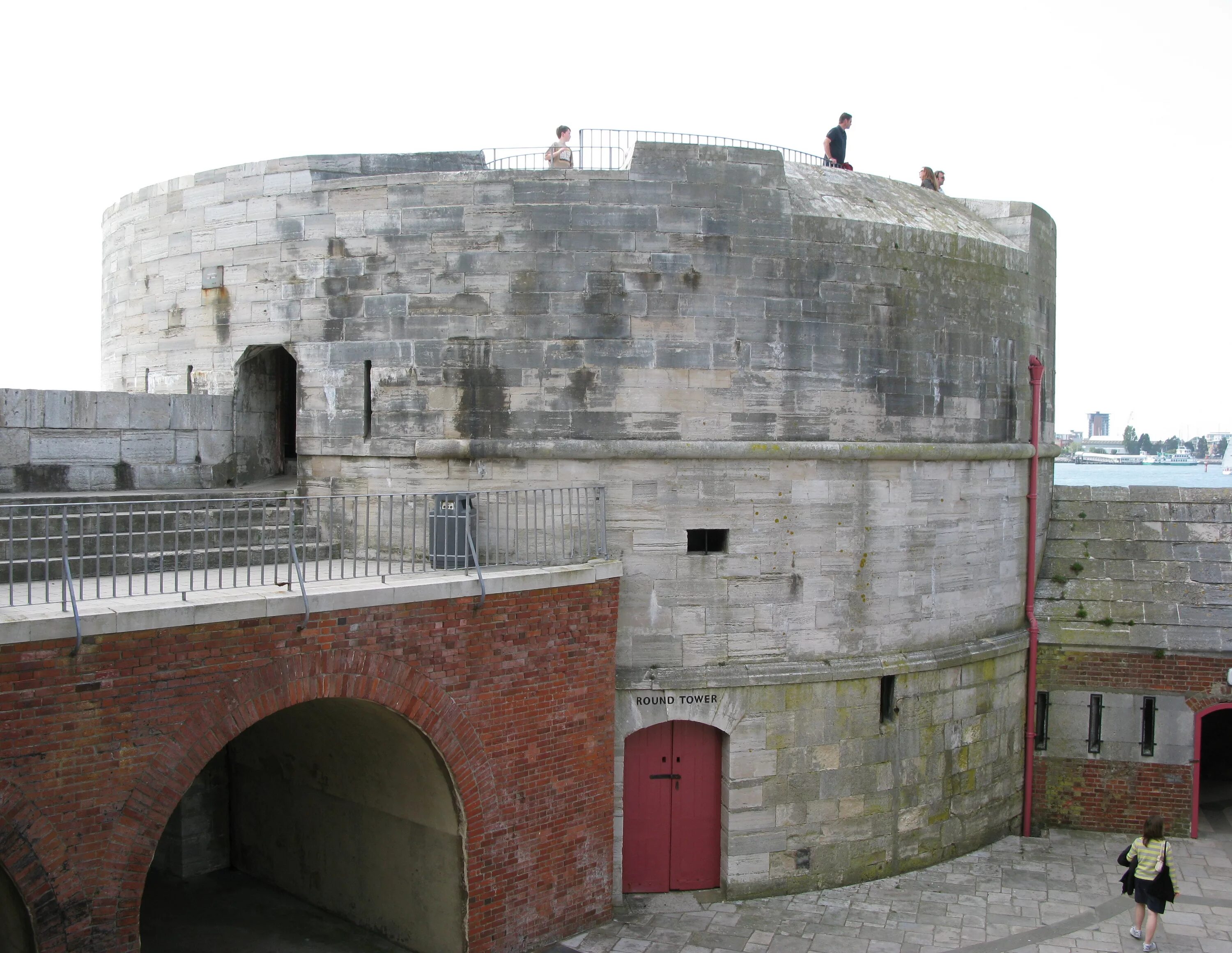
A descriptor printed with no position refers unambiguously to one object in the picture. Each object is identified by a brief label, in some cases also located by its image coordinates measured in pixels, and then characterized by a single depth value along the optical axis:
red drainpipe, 14.32
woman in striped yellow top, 10.82
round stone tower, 11.55
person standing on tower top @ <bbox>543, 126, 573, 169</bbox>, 12.24
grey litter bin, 10.75
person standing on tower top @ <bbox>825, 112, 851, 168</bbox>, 14.63
